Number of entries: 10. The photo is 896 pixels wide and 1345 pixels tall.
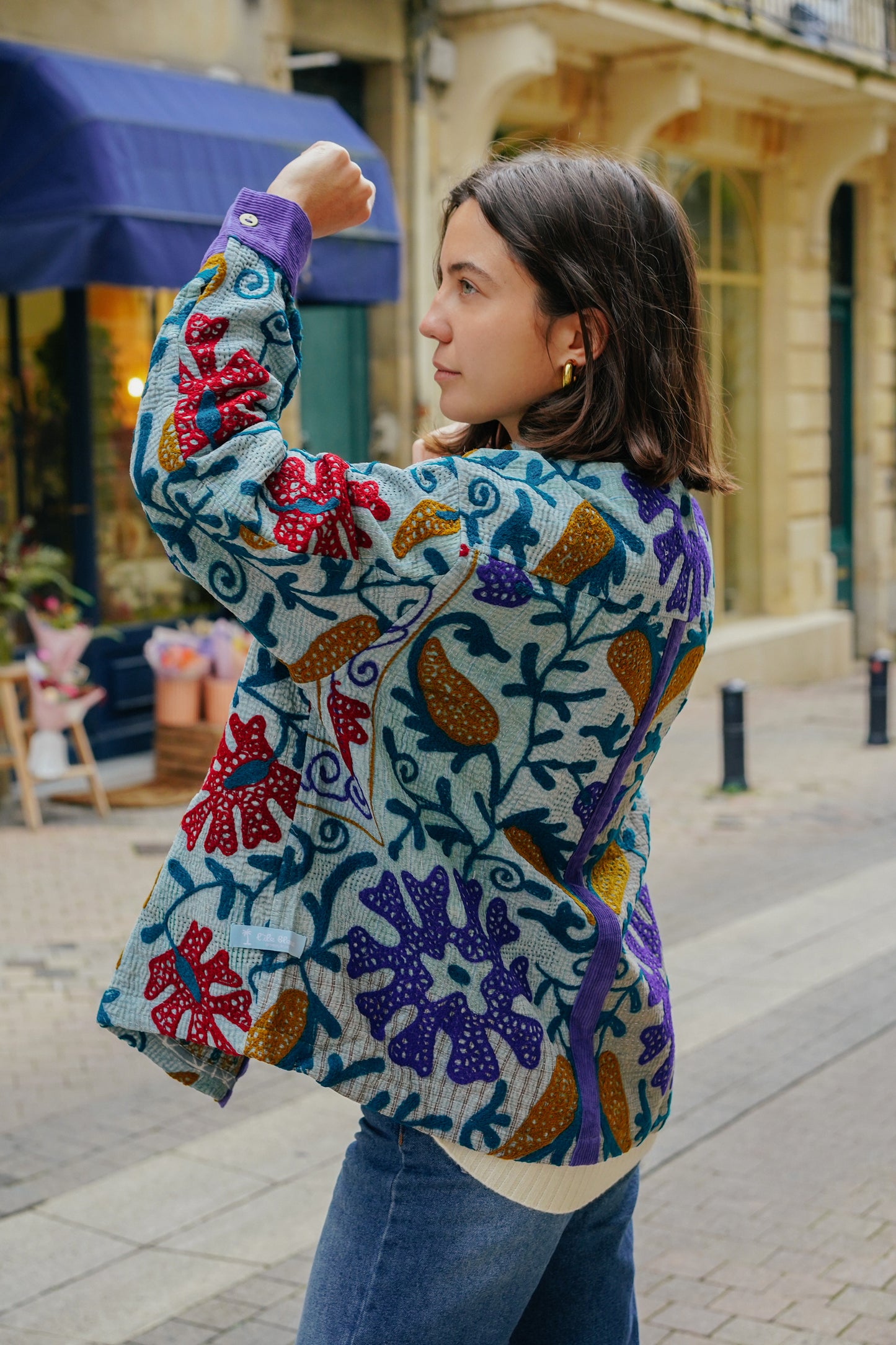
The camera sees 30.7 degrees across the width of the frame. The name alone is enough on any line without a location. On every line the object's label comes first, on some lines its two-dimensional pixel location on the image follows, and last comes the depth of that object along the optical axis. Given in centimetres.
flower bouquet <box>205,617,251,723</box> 890
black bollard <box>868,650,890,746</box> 1028
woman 150
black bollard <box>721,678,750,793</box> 899
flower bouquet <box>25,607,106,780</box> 801
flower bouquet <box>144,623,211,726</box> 880
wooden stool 796
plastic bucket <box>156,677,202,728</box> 889
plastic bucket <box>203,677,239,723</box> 888
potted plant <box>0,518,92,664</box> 807
